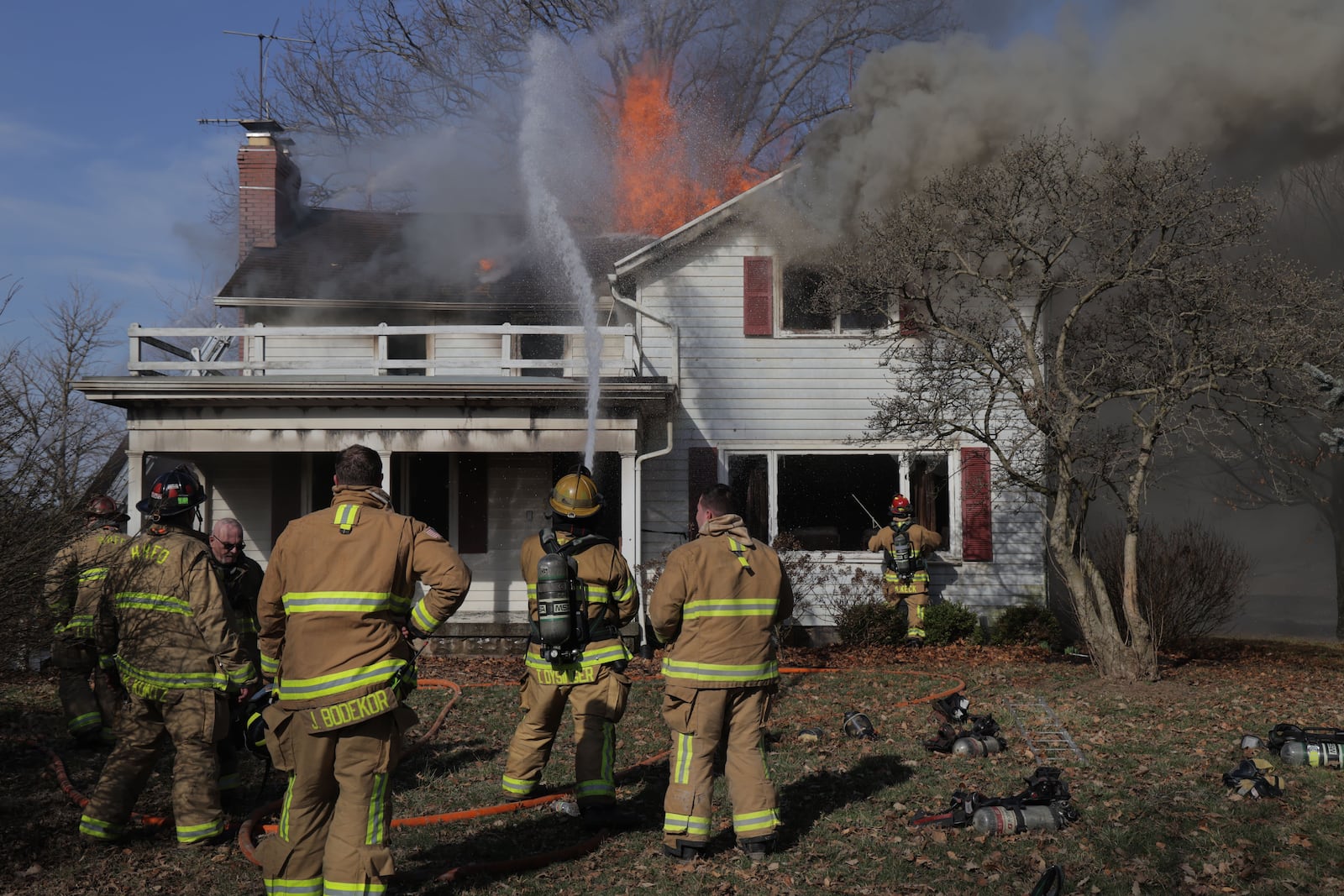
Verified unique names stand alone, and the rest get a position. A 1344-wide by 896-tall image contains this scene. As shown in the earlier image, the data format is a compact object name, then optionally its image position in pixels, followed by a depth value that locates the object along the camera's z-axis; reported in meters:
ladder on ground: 7.22
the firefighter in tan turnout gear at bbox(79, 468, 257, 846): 5.42
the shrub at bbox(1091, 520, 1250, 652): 12.52
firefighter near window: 13.13
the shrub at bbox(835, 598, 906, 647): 13.35
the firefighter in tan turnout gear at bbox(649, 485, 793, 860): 5.18
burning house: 14.05
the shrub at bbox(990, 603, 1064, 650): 13.45
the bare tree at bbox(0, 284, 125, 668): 5.32
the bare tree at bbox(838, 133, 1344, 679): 9.41
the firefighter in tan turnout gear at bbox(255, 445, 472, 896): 4.24
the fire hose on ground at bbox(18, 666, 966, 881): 5.04
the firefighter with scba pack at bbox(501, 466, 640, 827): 5.50
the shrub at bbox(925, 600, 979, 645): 13.26
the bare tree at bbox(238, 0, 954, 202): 22.22
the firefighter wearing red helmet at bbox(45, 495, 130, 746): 6.03
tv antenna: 21.88
